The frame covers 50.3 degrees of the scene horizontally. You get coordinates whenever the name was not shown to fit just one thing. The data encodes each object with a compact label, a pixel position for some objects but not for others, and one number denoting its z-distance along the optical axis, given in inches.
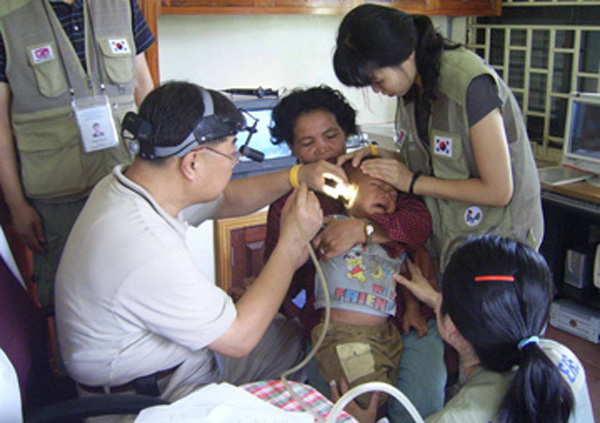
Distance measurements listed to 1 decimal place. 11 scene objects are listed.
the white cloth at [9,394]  43.0
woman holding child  67.5
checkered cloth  48.6
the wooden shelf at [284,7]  109.6
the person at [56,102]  76.6
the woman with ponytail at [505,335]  46.6
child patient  64.7
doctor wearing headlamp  51.9
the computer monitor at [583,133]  117.6
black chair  49.4
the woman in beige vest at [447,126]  64.6
